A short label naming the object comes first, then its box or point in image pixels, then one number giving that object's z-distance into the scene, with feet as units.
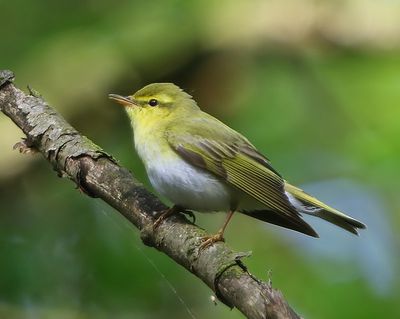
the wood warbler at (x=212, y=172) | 24.75
